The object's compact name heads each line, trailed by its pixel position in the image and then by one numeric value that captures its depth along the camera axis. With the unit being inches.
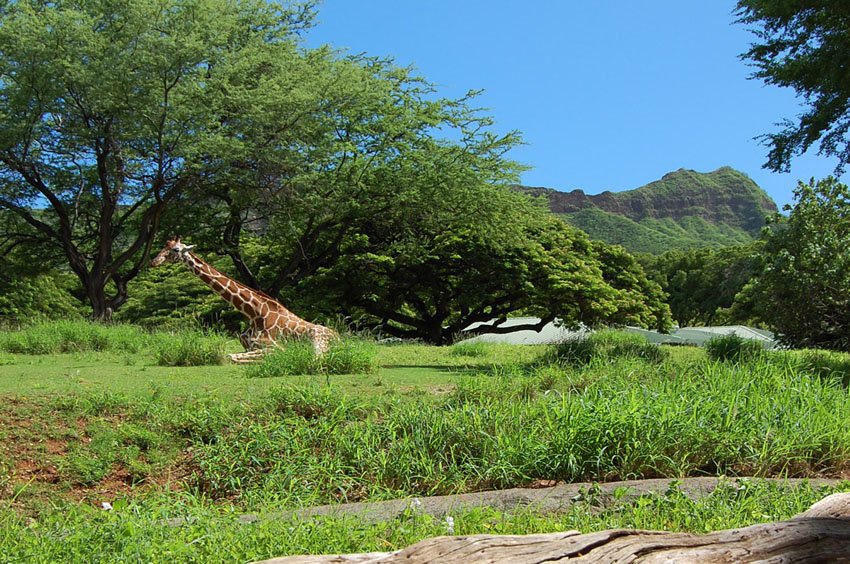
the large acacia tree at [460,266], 987.3
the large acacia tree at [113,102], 765.9
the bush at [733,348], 409.7
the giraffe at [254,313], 433.4
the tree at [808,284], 724.0
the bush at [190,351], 415.8
